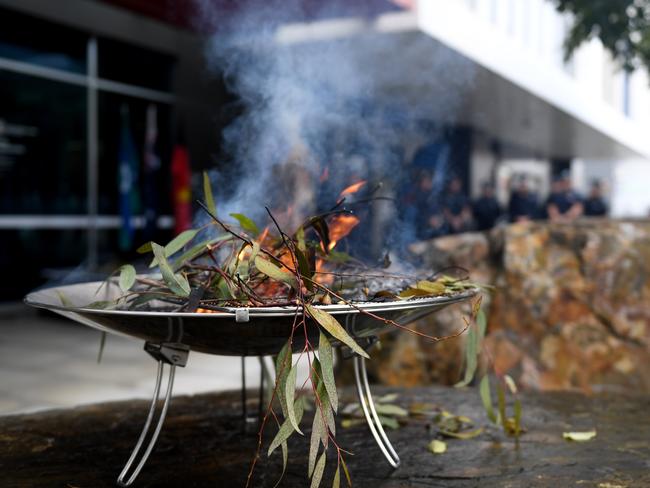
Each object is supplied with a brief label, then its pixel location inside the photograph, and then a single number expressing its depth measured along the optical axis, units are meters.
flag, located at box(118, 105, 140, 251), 10.66
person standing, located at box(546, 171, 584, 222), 10.45
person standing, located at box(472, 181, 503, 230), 11.09
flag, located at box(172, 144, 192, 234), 11.64
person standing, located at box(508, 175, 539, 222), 10.74
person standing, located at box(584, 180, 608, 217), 10.76
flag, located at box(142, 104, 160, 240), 11.29
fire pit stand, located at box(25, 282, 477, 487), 1.95
